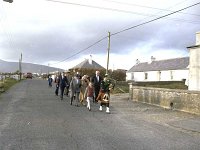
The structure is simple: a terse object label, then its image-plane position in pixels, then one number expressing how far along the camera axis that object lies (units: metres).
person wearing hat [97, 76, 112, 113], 8.39
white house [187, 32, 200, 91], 12.56
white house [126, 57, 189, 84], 32.63
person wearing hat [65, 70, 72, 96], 12.59
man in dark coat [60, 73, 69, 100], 11.86
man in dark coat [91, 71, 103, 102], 10.21
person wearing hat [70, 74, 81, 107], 9.85
